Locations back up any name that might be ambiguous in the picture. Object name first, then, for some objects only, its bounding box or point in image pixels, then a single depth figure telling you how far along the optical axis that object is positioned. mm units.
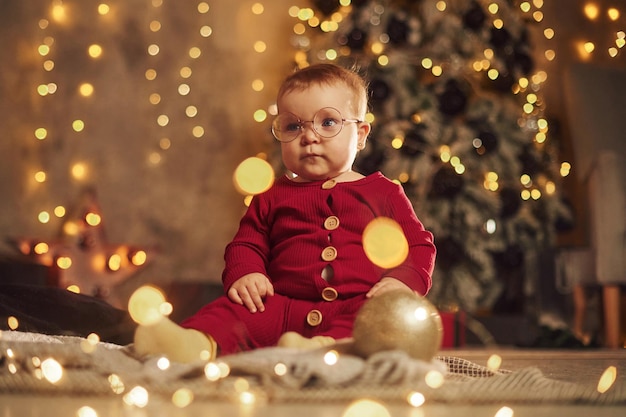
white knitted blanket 849
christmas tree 2908
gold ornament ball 948
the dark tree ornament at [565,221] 3082
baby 1232
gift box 2506
